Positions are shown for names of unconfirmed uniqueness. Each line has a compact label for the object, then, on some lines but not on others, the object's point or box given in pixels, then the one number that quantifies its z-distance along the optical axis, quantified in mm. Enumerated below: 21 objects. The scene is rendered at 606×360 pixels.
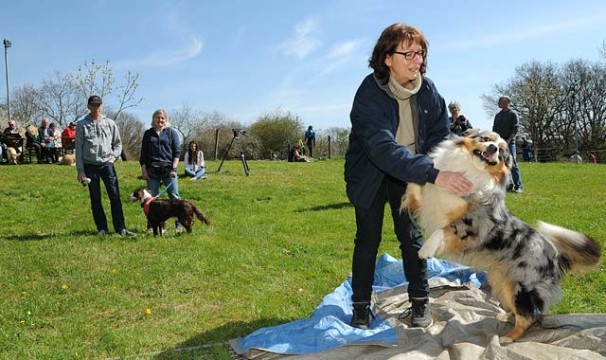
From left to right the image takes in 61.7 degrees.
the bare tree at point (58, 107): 31734
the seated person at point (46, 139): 17984
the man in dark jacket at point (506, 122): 10836
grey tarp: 2990
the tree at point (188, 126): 40478
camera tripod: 15655
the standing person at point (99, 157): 7258
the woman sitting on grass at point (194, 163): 13984
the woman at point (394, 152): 3184
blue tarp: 3305
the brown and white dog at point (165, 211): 7481
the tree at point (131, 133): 36875
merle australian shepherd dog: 3324
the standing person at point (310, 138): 28184
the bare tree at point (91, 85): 27905
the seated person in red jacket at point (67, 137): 18006
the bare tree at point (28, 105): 32625
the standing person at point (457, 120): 11203
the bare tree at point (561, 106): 40812
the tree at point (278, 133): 36062
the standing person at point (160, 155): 7859
